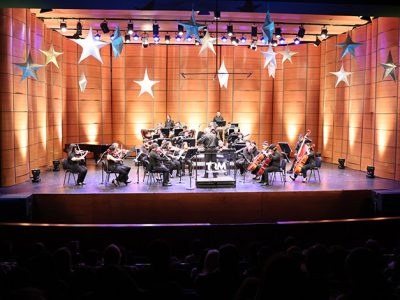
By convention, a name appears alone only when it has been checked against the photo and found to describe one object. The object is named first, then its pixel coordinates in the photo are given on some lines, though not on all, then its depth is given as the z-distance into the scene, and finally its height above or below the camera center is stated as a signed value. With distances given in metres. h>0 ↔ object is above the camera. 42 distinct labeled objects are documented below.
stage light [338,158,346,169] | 14.19 -1.21
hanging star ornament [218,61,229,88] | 14.01 +1.69
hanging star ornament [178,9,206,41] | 9.10 +2.19
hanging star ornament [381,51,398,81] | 11.06 +1.65
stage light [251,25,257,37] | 13.45 +3.14
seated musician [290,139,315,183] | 11.09 -0.97
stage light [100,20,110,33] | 12.91 +3.04
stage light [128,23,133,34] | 12.92 +3.04
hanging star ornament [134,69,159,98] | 15.55 +1.52
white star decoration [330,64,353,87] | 13.36 +1.71
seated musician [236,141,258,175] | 11.78 -0.86
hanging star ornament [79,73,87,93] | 14.81 +1.46
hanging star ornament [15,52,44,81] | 10.34 +1.38
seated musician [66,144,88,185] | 10.48 -1.06
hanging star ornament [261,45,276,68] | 12.33 +2.11
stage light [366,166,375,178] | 12.20 -1.31
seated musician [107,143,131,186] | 10.56 -1.06
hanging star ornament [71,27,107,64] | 10.47 +1.98
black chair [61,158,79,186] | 10.54 -1.11
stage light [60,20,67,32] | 12.36 +2.92
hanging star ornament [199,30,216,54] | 10.74 +2.19
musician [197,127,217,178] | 11.03 -0.54
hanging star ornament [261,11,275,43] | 8.90 +2.14
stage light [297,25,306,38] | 13.33 +3.08
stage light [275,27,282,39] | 13.23 +3.06
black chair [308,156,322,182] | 11.60 -1.03
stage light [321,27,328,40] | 13.12 +3.04
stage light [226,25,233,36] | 13.03 +3.04
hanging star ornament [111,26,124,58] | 9.88 +1.95
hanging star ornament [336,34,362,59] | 10.84 +2.17
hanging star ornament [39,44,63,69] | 11.92 +1.96
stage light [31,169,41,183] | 11.22 -1.44
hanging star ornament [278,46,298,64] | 13.84 +2.44
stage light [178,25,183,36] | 12.83 +3.00
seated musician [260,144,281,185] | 10.75 -0.98
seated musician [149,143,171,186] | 10.53 -0.98
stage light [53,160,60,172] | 13.27 -1.37
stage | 9.53 -1.86
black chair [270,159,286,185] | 11.09 -1.25
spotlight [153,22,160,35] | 13.02 +3.05
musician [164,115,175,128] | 15.74 +0.05
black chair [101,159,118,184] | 10.66 -1.18
